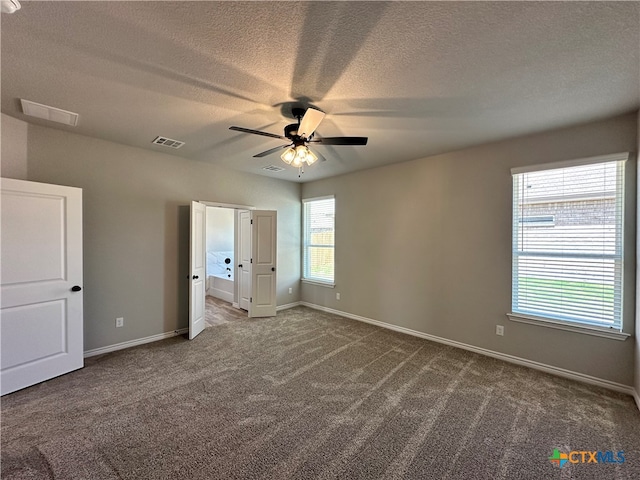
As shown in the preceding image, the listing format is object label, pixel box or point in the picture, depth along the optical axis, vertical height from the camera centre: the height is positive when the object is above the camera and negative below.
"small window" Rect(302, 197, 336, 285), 5.49 -0.05
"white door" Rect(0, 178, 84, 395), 2.56 -0.49
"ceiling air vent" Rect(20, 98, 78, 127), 2.49 +1.21
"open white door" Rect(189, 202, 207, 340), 3.95 -0.52
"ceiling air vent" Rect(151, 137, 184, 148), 3.41 +1.23
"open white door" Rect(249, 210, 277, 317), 5.07 -0.52
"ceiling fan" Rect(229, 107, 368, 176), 2.30 +0.90
